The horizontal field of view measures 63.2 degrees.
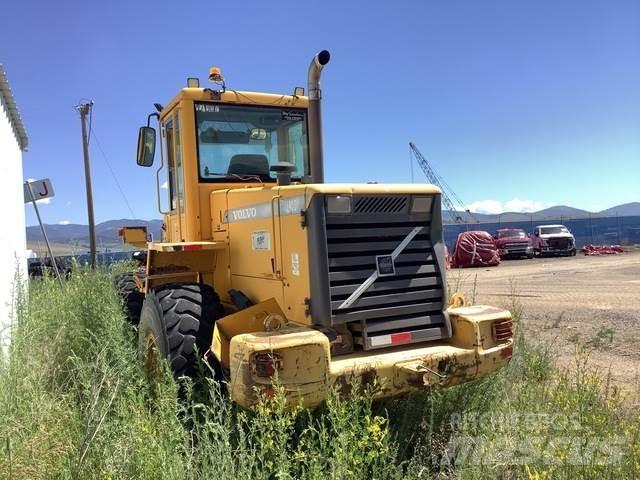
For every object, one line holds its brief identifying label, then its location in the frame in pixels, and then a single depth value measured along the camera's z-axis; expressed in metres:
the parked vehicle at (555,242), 28.00
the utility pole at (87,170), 21.00
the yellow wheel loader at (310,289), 3.39
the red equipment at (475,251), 24.25
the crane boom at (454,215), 63.22
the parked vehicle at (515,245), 27.31
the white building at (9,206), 6.45
